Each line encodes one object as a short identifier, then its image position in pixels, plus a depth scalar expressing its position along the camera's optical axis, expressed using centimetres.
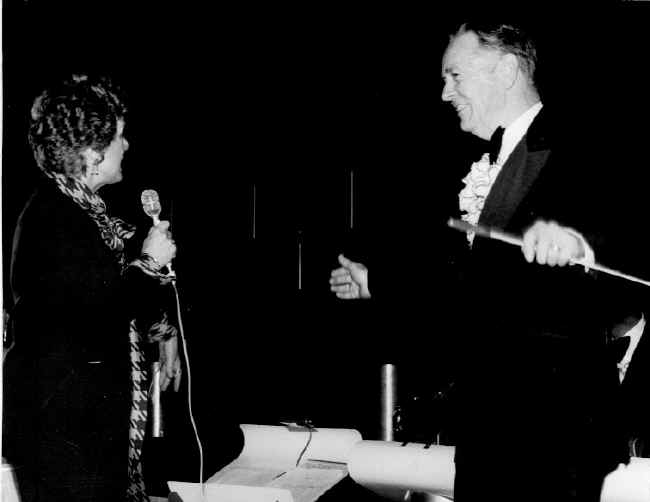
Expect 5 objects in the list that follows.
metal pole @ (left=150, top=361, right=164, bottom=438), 216
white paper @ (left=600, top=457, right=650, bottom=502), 173
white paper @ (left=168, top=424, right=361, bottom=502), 215
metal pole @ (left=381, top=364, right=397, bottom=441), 237
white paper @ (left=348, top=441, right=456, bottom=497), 203
